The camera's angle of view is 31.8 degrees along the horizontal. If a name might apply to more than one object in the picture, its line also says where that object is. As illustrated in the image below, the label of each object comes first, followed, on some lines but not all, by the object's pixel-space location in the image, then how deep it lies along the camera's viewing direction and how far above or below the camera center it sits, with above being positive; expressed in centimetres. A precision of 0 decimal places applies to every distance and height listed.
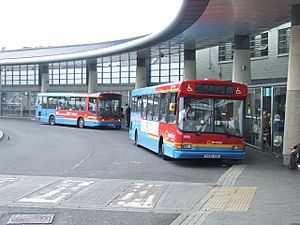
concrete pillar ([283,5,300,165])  1728 +15
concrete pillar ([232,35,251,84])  2812 +226
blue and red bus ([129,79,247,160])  1686 -63
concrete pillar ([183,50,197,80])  3653 +257
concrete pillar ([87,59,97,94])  5000 +208
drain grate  826 -195
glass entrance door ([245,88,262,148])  2231 -77
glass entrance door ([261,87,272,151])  2084 -63
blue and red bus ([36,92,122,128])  3831 -82
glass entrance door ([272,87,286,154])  1962 -58
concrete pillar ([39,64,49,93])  5532 +218
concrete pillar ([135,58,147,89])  4222 +212
